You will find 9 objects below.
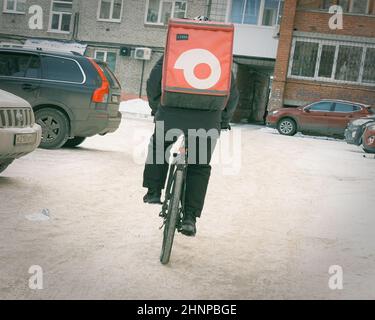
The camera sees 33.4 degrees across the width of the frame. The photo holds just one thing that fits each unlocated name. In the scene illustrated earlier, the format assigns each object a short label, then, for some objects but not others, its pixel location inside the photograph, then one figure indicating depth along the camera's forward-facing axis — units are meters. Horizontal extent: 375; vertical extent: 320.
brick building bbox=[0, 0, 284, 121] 32.47
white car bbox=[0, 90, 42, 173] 7.23
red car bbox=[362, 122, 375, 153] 16.94
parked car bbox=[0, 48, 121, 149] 11.69
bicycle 4.88
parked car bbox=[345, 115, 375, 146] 19.50
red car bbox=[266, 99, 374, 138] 24.38
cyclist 5.18
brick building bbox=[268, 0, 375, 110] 29.95
